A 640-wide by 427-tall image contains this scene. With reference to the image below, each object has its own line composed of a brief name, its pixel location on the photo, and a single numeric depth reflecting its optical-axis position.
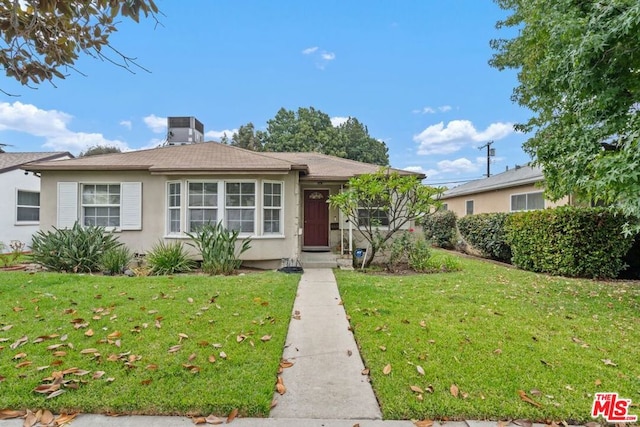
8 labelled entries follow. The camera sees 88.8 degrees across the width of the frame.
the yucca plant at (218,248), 8.69
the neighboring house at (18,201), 13.05
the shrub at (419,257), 9.57
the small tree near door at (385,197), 8.97
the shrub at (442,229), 16.78
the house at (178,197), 9.73
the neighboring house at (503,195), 13.19
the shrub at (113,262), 8.59
